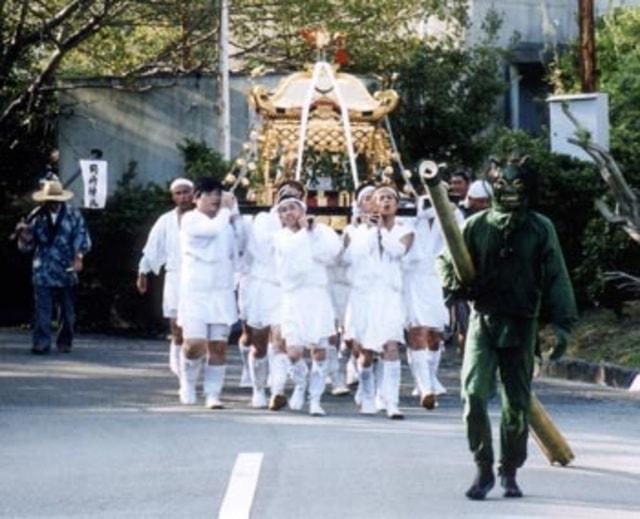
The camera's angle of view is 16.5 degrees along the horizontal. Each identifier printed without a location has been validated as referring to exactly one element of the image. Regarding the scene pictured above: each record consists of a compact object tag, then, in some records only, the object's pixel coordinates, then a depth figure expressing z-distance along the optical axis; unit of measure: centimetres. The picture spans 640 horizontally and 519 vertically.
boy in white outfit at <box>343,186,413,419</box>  1892
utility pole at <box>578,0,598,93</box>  3166
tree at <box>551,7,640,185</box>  2947
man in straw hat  2597
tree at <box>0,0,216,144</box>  2994
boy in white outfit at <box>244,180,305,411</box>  1959
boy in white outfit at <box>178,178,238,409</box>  1950
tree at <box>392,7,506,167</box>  3500
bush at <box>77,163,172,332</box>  3130
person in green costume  1343
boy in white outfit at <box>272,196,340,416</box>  1909
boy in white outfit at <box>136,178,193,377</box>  2105
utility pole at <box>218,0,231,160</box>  3409
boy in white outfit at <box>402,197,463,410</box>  1970
